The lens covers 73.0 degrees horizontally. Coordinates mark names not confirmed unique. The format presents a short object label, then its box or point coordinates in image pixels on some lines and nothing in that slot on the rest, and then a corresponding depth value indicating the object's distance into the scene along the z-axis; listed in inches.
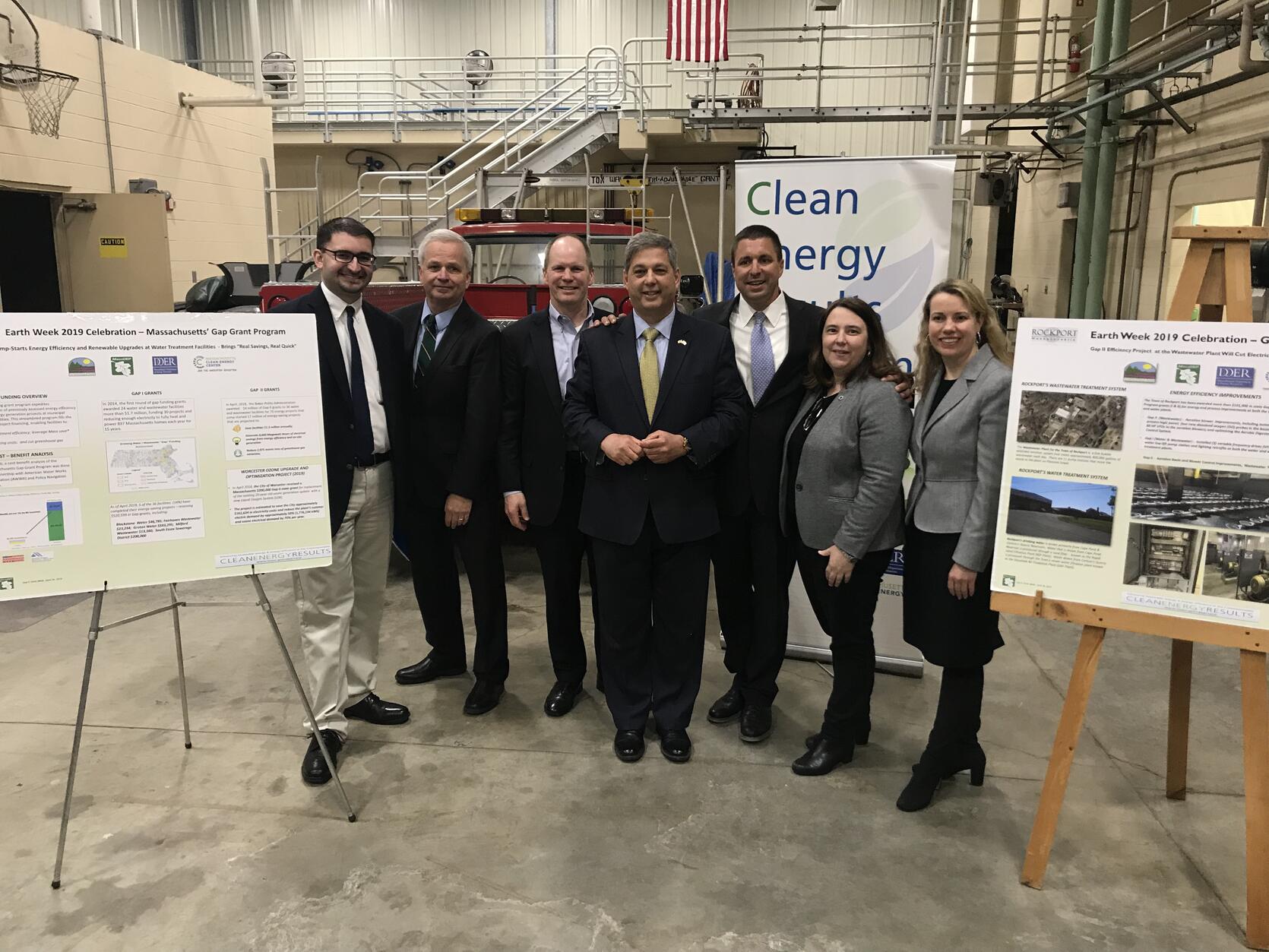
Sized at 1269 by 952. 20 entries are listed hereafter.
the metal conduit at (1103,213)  281.3
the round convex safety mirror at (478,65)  547.2
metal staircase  404.5
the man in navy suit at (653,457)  113.0
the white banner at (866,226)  138.3
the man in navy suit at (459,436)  127.0
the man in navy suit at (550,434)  126.3
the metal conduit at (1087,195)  269.7
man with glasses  113.5
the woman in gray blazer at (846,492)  106.5
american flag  399.5
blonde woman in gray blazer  97.3
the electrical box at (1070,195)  336.8
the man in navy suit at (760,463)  118.7
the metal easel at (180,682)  94.2
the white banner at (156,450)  90.0
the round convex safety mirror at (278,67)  515.5
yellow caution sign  314.7
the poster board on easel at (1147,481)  83.7
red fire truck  211.0
